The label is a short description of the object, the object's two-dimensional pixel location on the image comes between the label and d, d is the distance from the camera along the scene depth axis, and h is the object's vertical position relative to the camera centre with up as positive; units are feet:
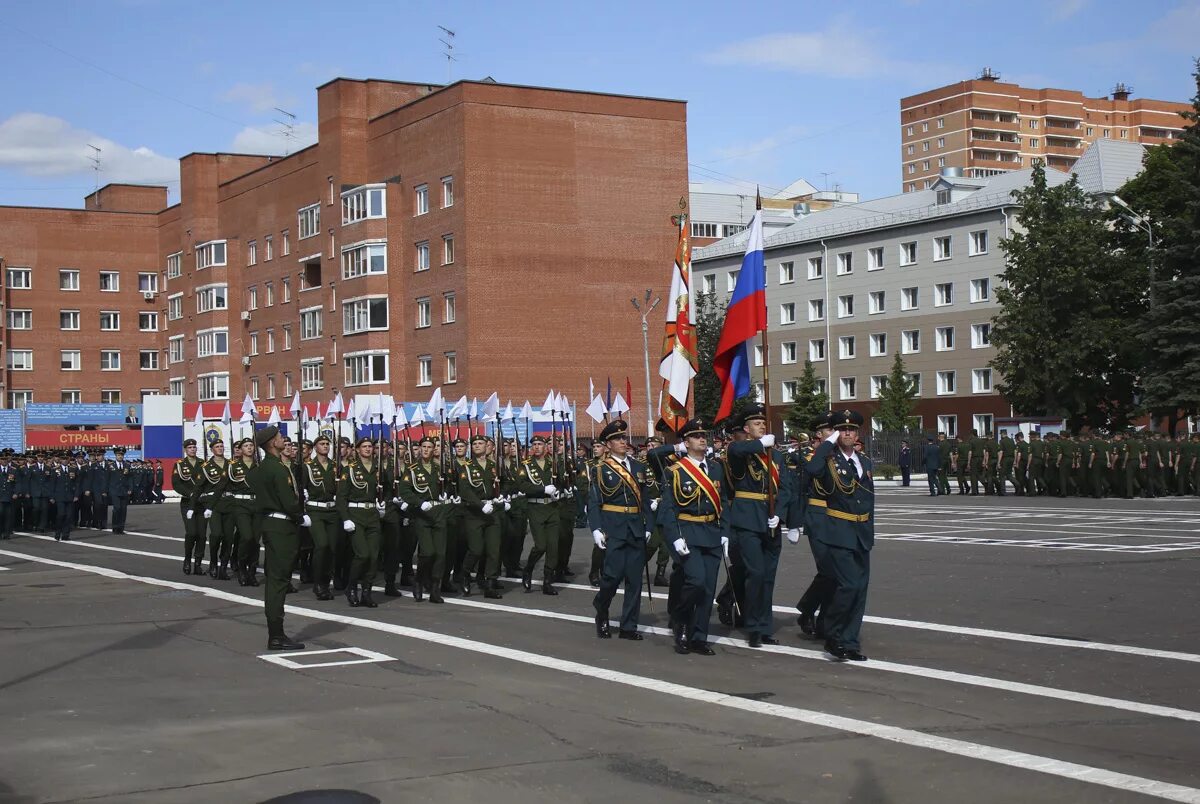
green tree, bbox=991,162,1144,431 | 175.01 +16.49
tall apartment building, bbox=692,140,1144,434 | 222.28 +25.68
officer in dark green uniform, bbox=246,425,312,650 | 41.06 -1.84
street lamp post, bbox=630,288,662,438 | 176.96 +18.21
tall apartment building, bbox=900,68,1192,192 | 449.89 +102.68
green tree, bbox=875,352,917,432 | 208.85 +5.88
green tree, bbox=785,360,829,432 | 220.84 +6.40
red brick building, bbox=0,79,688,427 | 193.67 +31.00
